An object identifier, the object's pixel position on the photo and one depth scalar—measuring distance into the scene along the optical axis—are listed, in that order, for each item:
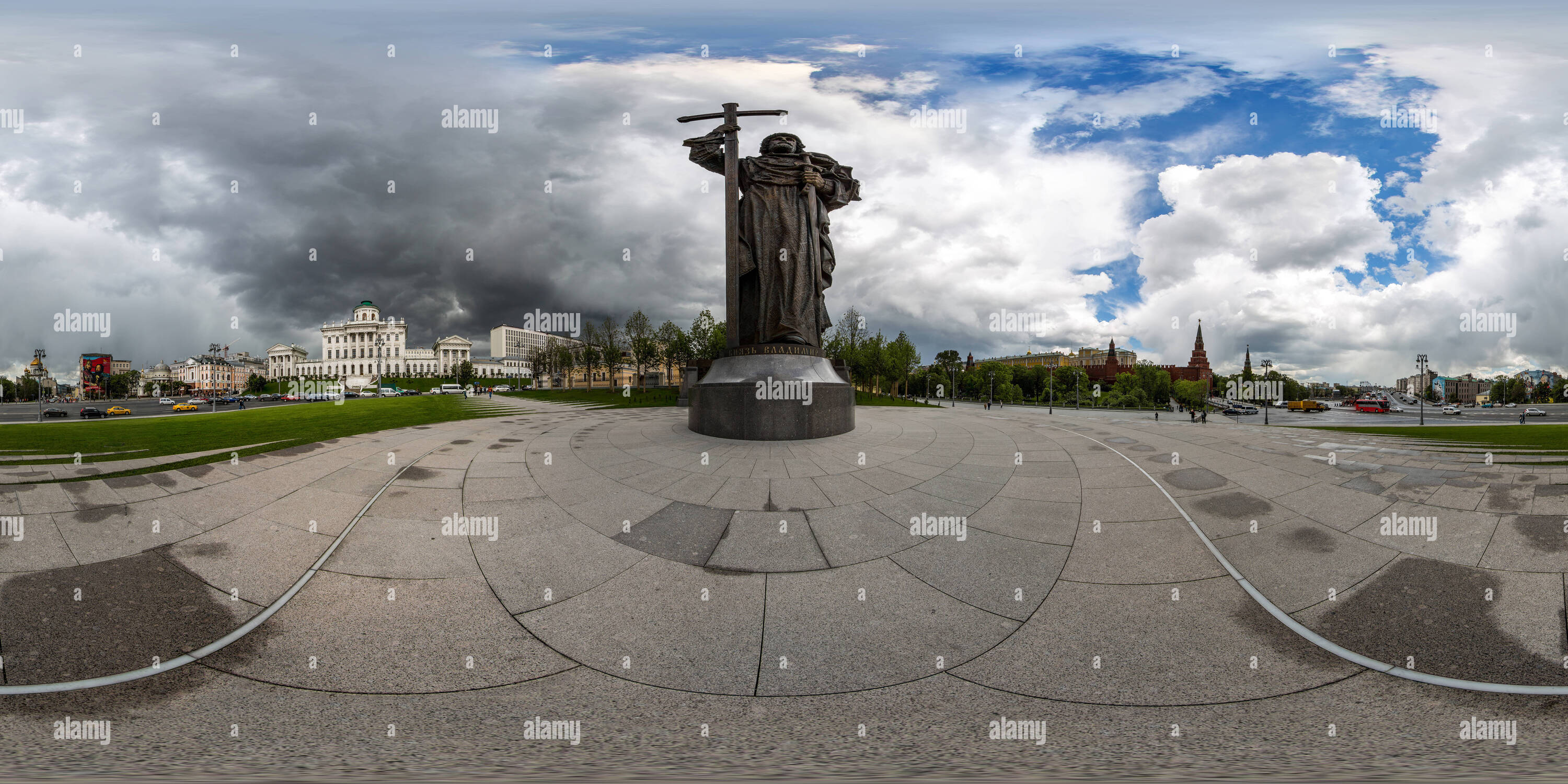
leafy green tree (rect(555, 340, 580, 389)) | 62.03
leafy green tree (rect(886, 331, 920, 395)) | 55.75
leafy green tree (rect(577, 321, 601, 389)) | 51.56
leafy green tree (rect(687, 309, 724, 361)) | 47.53
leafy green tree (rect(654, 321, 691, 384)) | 49.00
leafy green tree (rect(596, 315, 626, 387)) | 50.00
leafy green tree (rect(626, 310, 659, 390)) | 49.09
